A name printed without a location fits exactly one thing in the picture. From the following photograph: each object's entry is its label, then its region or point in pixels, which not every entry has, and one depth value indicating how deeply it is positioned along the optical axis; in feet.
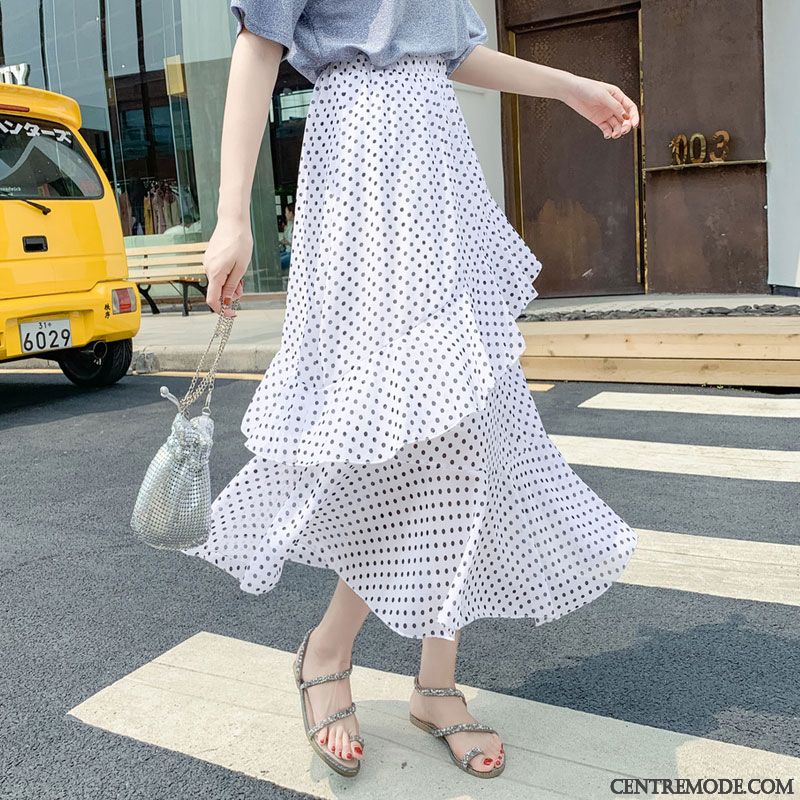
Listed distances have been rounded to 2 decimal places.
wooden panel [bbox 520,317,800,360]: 17.11
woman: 5.28
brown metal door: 27.27
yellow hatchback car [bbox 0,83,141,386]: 17.94
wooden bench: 34.45
